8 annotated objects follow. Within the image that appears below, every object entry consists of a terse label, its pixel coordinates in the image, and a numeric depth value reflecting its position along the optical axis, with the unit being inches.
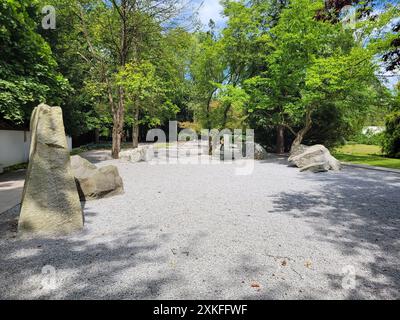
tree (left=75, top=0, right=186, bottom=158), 592.1
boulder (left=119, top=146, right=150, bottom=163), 599.4
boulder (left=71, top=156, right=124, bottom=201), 263.4
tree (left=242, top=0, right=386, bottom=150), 501.7
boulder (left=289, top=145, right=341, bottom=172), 451.2
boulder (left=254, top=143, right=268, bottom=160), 658.2
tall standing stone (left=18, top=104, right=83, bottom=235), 168.9
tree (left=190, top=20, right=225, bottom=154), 688.5
